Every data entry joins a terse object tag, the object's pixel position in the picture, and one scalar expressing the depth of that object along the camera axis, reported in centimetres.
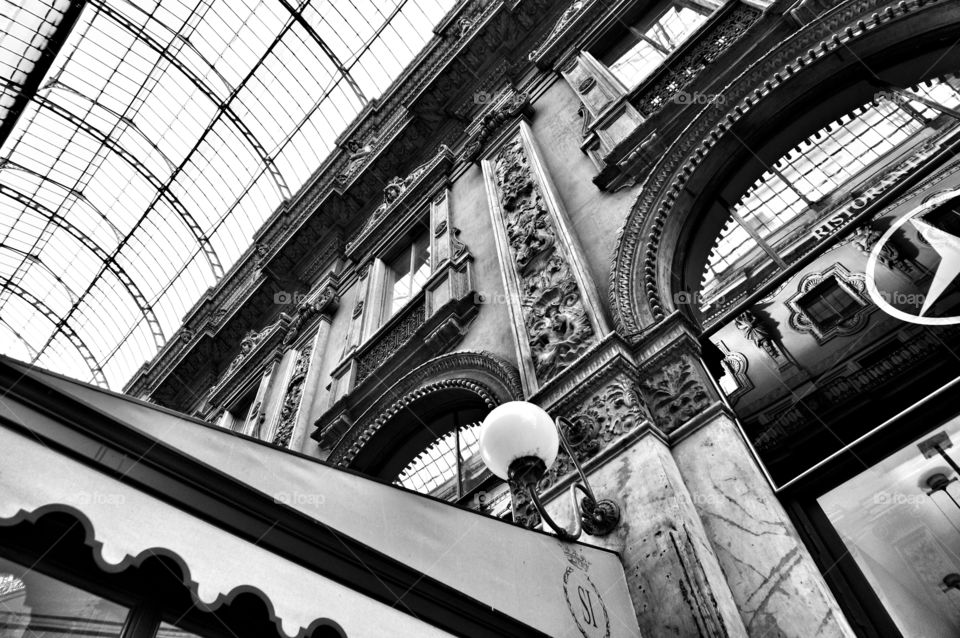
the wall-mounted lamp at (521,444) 290
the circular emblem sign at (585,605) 270
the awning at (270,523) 179
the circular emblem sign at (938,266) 332
